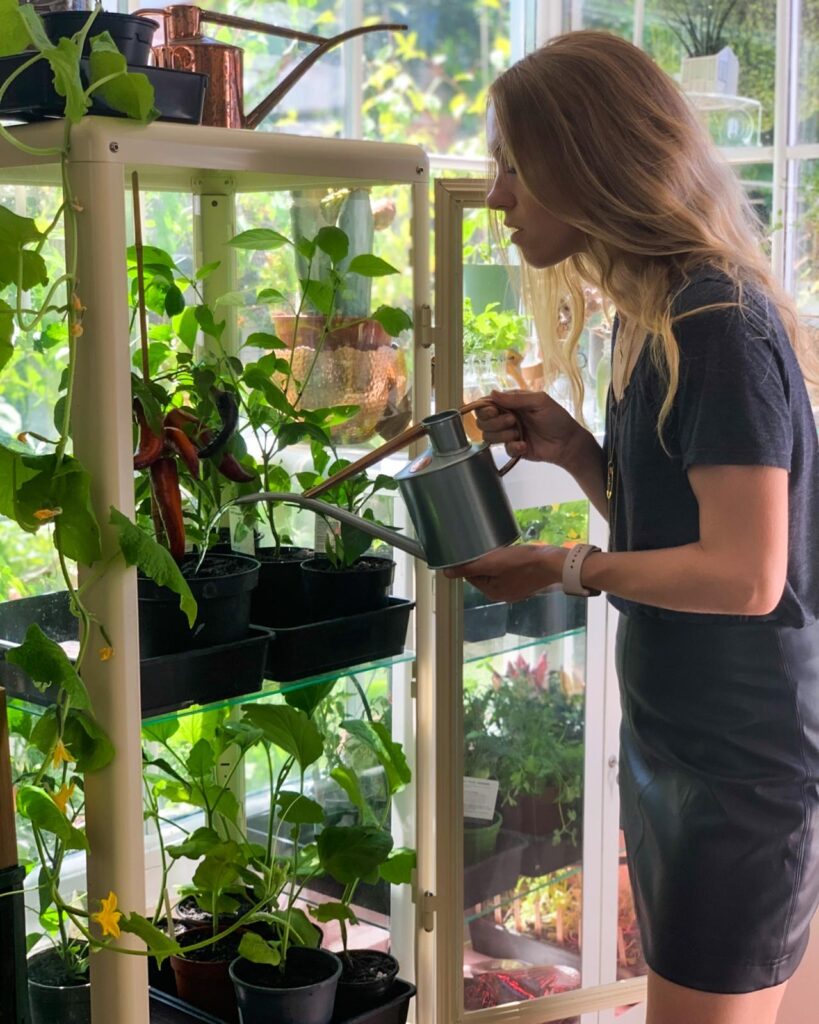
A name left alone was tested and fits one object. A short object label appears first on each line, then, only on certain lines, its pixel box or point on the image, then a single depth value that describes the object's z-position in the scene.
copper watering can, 1.50
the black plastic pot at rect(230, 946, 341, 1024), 1.57
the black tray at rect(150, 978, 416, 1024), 1.62
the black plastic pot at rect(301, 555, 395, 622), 1.64
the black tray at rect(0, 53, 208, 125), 1.30
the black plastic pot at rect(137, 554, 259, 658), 1.43
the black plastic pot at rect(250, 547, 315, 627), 1.63
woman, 1.33
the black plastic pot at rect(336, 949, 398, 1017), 1.69
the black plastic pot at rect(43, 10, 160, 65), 1.30
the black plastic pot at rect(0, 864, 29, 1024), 1.35
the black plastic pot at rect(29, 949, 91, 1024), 1.54
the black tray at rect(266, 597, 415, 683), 1.59
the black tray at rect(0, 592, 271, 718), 1.42
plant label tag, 1.91
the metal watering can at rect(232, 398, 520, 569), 1.44
